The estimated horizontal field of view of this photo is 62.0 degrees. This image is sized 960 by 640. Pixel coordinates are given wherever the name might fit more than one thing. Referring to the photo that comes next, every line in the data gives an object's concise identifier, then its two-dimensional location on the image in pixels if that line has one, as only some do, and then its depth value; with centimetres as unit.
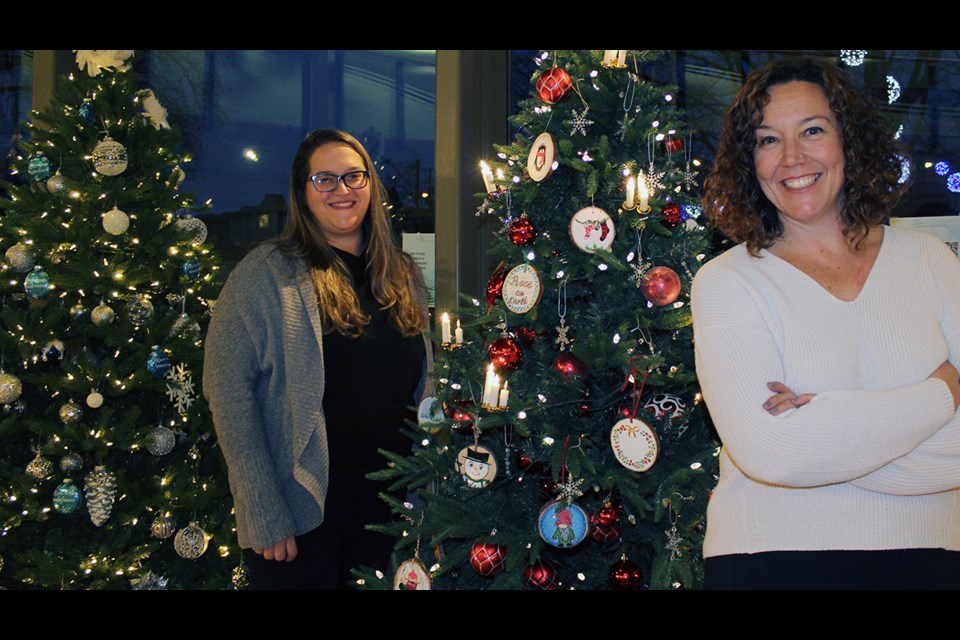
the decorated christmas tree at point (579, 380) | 218
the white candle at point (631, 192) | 223
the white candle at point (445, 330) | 253
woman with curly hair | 146
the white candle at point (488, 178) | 257
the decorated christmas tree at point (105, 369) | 305
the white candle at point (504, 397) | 222
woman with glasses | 234
